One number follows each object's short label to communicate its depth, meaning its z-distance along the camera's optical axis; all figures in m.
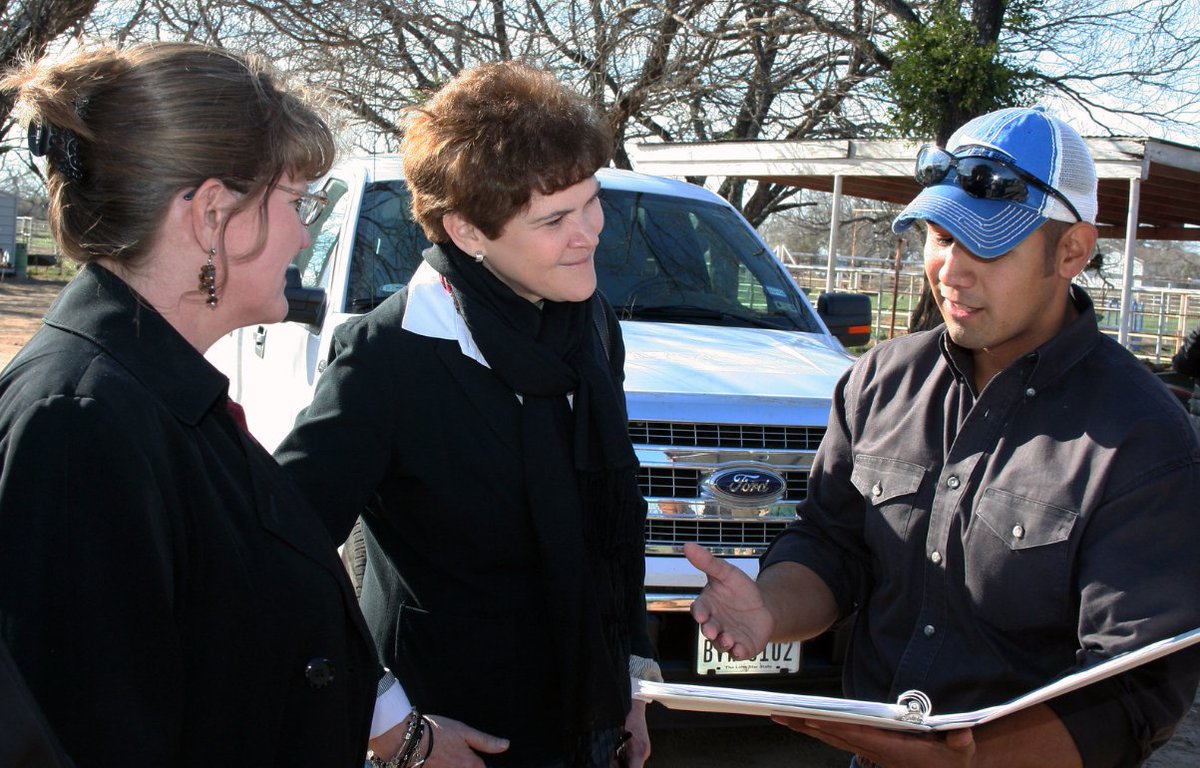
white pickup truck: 3.88
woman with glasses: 1.35
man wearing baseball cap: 1.88
